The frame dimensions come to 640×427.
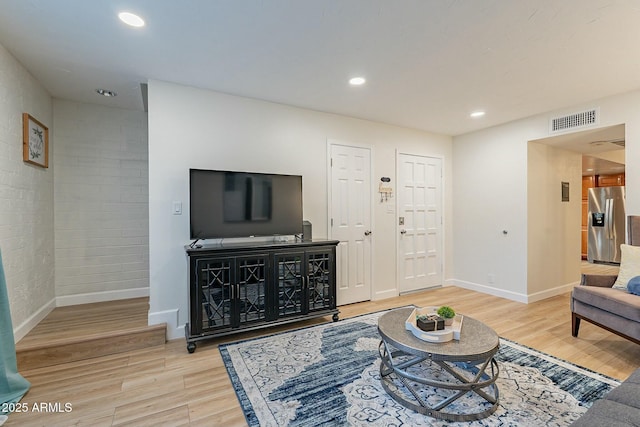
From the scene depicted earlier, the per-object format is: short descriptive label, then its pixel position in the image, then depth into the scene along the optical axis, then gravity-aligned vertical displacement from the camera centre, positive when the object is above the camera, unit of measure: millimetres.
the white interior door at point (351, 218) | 3891 -59
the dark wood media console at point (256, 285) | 2689 -721
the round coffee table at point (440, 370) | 1765 -1093
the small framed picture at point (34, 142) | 2681 +722
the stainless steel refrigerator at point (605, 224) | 6707 -261
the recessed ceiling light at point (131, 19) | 1934 +1317
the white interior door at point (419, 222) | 4473 -136
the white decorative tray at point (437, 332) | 1876 -775
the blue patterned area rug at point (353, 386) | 1784 -1228
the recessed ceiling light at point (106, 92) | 3156 +1337
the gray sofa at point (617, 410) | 1130 -811
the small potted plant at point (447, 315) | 2037 -705
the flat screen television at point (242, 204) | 2881 +109
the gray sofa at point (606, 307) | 2377 -821
